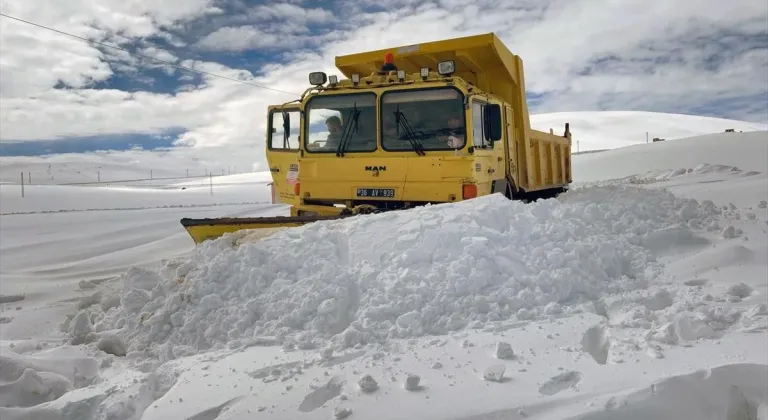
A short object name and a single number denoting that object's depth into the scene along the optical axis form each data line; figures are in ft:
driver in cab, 21.80
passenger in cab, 19.61
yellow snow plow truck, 19.60
